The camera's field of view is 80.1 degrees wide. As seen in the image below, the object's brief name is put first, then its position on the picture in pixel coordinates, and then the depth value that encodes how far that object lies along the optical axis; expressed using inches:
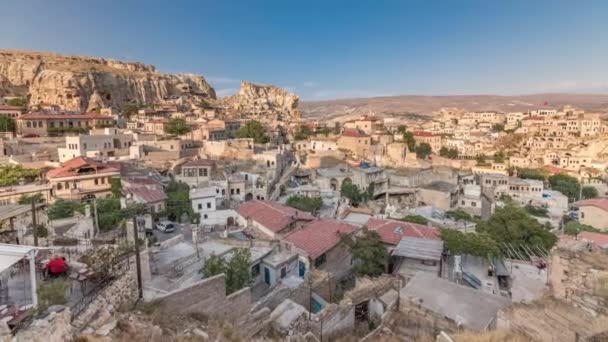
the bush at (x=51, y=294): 275.2
